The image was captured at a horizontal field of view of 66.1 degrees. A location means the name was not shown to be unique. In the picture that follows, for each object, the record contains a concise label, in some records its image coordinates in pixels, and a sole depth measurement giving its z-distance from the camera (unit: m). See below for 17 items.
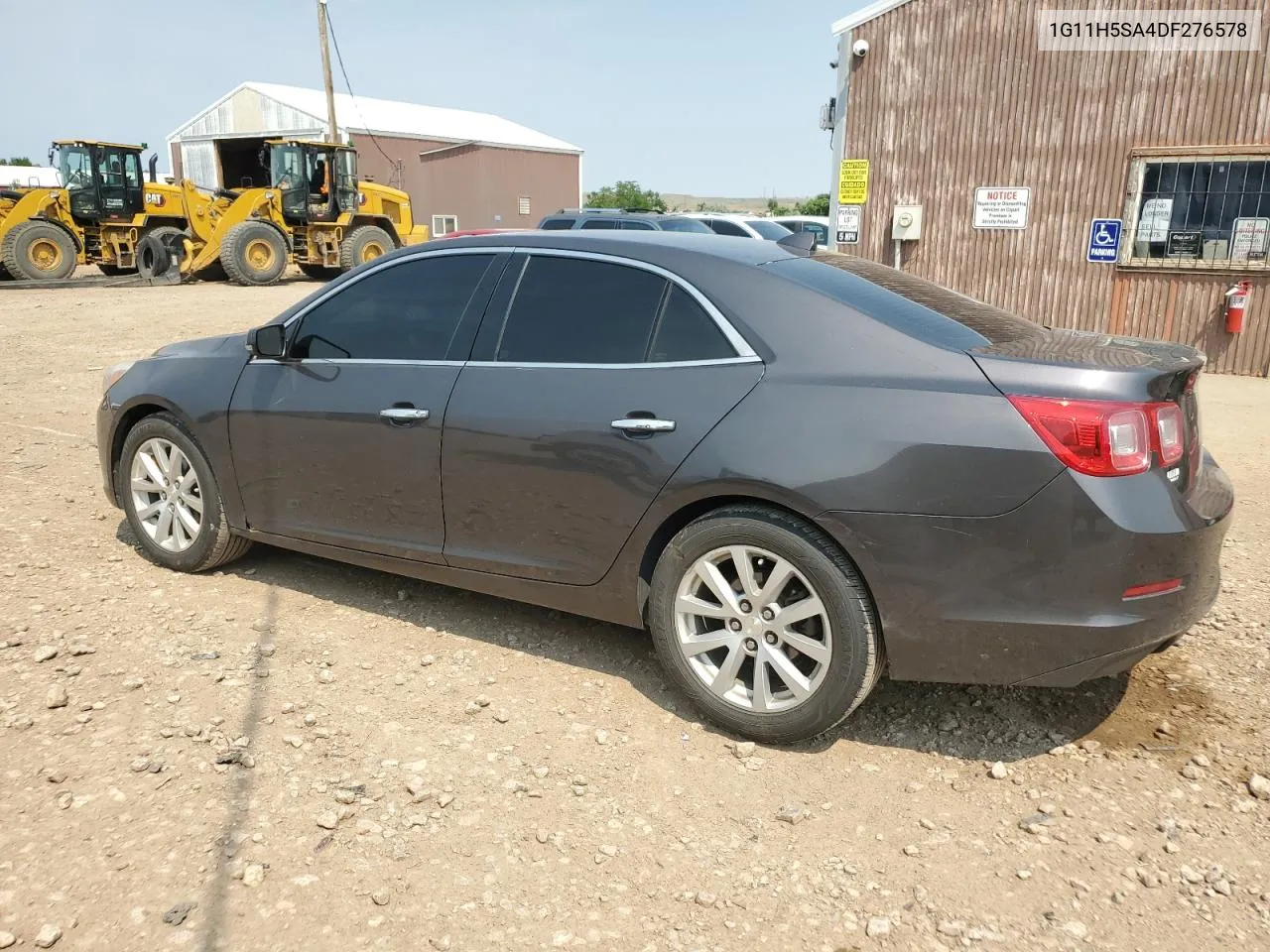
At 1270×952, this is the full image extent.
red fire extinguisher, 11.02
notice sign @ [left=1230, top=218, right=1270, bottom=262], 10.87
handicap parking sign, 11.62
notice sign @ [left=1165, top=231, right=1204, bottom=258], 11.23
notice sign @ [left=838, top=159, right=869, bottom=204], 12.87
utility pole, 28.59
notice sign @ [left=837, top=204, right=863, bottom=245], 13.07
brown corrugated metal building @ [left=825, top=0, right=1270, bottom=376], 10.94
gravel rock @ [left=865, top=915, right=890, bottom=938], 2.39
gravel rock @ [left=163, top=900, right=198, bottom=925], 2.38
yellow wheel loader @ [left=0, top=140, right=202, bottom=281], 19.59
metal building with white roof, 34.06
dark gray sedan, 2.75
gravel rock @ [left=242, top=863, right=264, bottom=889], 2.53
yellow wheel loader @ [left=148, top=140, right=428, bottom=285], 20.20
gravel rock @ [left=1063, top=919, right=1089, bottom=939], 2.37
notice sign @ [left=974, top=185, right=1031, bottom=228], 12.05
